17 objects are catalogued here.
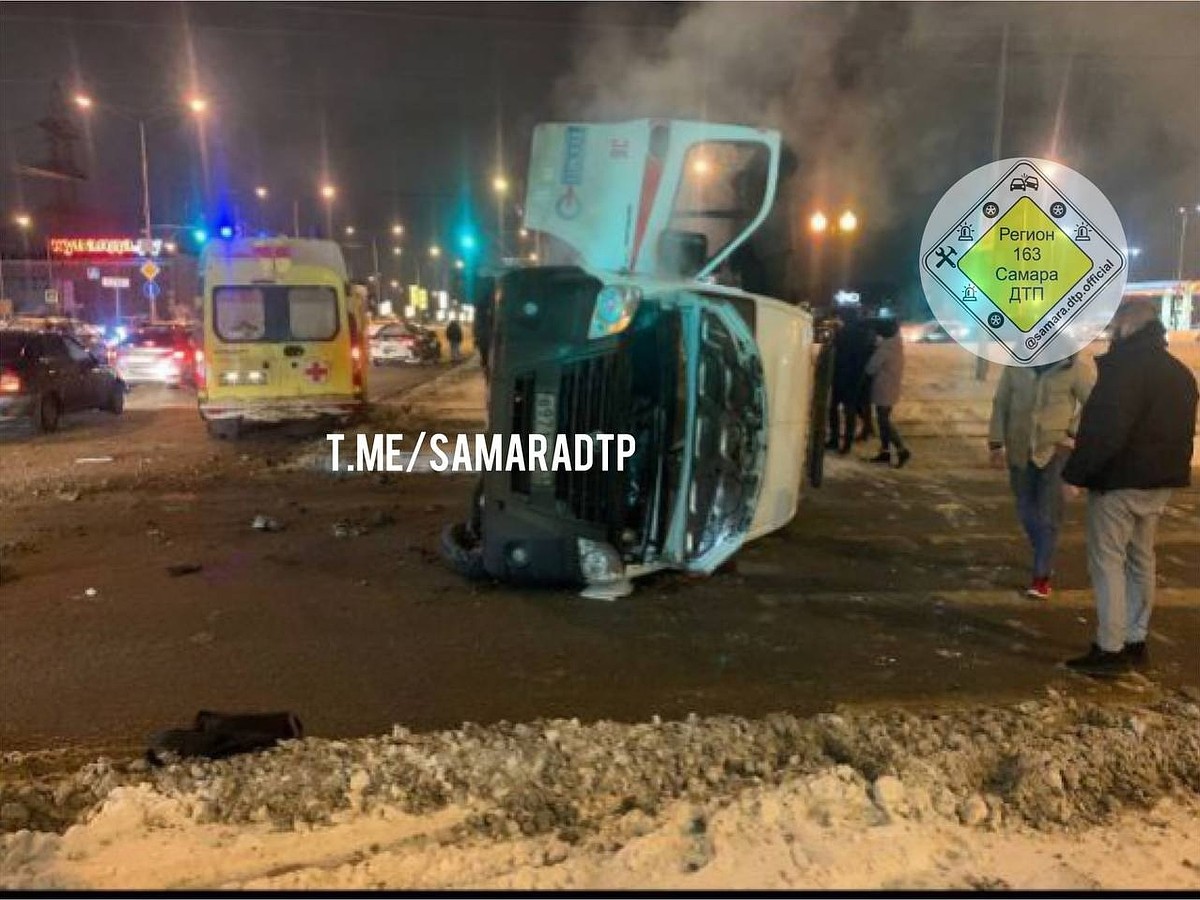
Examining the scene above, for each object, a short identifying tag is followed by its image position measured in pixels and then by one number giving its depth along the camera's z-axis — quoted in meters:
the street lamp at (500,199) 13.29
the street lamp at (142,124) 25.33
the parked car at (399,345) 30.92
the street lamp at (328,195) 38.63
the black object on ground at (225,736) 3.55
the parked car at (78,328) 24.21
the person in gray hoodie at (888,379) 10.20
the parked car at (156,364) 20.36
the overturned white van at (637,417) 5.12
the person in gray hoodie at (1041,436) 5.40
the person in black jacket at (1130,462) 4.37
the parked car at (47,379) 13.07
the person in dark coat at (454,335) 29.53
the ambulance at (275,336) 12.46
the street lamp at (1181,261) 40.89
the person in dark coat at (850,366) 10.82
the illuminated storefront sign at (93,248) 57.41
